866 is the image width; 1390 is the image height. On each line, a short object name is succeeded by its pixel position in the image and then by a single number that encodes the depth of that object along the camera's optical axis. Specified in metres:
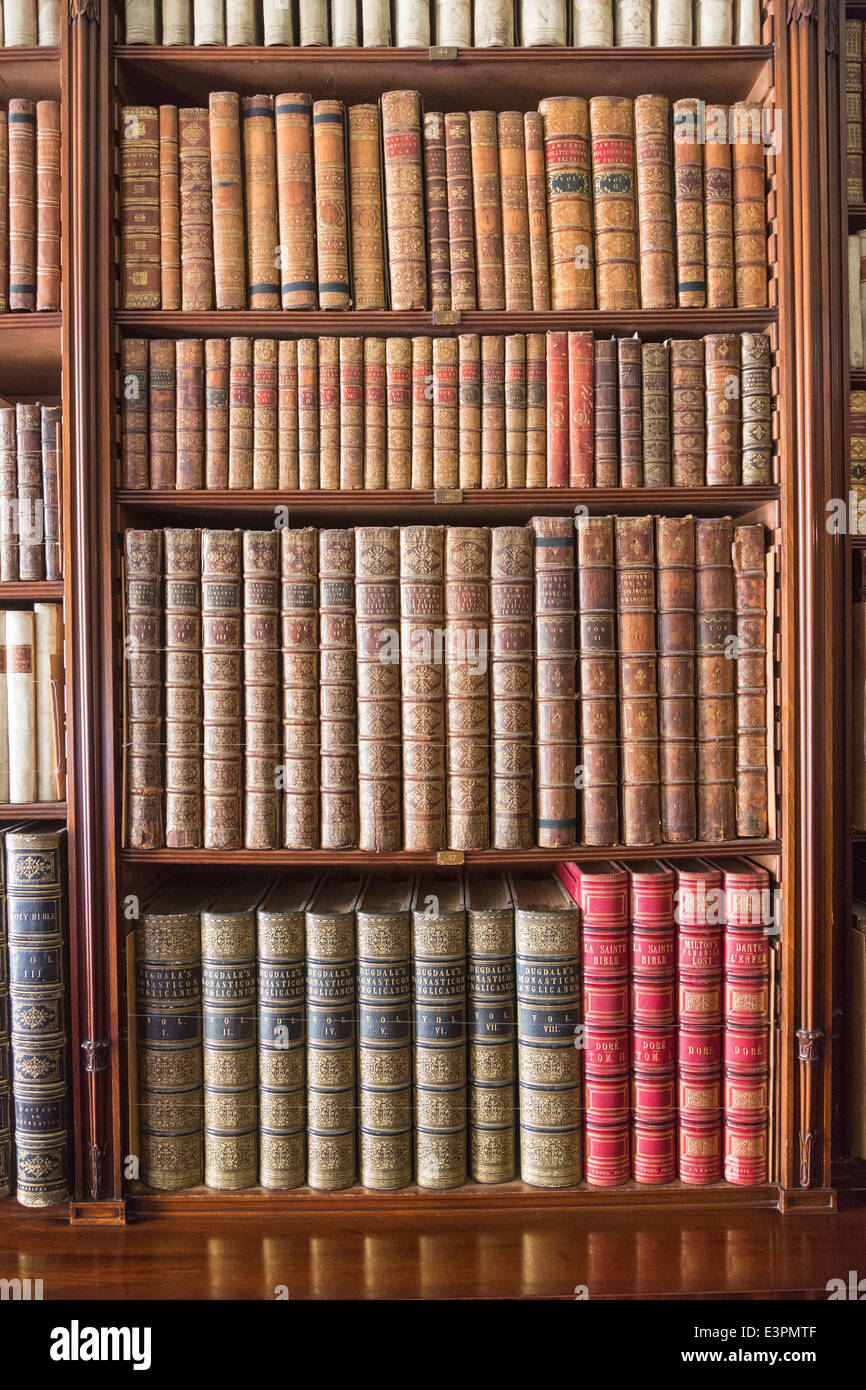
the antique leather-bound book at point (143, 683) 1.21
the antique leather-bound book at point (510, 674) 1.22
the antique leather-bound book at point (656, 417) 1.23
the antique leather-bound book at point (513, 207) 1.23
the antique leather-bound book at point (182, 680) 1.22
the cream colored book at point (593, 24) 1.21
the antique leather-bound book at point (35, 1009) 1.22
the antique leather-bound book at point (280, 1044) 1.24
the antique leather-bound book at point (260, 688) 1.22
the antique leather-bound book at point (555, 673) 1.22
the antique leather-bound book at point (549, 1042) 1.23
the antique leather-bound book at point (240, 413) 1.22
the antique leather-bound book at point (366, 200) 1.24
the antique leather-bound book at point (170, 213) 1.23
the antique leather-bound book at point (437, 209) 1.23
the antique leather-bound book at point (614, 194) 1.23
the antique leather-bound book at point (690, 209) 1.23
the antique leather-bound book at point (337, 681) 1.22
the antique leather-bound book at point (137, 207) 1.23
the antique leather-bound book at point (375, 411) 1.23
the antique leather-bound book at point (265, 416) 1.22
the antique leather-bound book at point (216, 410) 1.23
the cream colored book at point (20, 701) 1.25
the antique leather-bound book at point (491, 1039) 1.24
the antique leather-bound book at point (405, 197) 1.22
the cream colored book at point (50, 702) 1.25
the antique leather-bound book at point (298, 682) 1.22
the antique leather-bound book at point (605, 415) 1.23
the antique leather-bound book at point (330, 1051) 1.24
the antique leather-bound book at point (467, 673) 1.21
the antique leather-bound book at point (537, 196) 1.23
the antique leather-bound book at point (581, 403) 1.23
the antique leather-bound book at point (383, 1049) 1.24
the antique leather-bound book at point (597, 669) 1.22
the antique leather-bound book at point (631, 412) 1.23
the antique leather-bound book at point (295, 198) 1.22
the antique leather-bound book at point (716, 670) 1.23
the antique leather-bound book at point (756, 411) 1.23
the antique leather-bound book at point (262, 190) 1.23
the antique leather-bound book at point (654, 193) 1.23
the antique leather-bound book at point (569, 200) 1.23
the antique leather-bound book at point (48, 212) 1.23
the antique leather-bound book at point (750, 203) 1.23
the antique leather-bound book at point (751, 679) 1.23
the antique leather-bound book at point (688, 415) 1.24
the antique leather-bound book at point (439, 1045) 1.23
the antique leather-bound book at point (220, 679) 1.22
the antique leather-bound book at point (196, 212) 1.23
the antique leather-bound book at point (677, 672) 1.22
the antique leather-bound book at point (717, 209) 1.23
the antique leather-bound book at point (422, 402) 1.23
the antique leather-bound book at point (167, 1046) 1.24
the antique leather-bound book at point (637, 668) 1.22
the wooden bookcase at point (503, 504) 1.19
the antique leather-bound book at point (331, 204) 1.22
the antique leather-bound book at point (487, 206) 1.23
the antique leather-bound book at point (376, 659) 1.21
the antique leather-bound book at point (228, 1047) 1.24
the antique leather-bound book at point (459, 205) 1.23
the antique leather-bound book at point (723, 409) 1.23
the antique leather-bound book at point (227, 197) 1.22
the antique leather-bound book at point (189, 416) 1.23
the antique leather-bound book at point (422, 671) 1.21
